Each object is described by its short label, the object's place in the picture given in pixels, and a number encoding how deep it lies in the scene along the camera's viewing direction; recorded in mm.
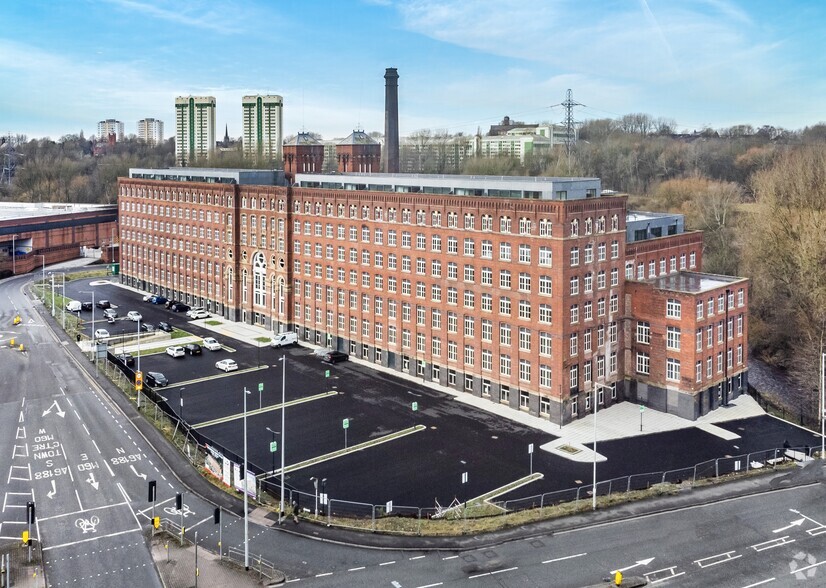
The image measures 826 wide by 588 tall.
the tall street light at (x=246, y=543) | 38656
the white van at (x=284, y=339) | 86700
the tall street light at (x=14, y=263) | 140875
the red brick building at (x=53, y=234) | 143500
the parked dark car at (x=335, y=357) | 81062
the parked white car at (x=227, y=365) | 77500
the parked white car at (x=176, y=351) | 83500
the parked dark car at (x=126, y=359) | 79875
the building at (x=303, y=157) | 108938
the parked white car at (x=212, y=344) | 86375
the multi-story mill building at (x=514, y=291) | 63750
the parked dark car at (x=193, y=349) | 84312
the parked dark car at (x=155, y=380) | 72438
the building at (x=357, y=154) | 124562
